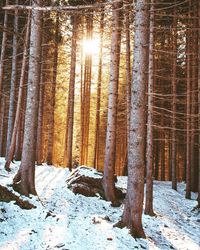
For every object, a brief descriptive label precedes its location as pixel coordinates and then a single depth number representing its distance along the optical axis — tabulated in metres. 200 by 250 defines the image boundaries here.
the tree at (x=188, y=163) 16.44
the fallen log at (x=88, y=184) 12.41
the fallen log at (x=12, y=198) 9.06
